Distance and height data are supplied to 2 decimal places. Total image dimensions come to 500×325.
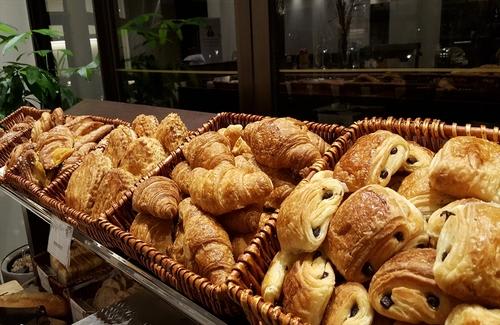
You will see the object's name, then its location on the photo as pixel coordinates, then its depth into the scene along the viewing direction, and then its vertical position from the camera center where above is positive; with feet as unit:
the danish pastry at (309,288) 2.28 -1.23
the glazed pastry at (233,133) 4.32 -0.74
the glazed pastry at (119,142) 4.91 -0.90
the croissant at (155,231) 3.54 -1.39
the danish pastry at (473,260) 1.82 -0.90
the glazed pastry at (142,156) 4.52 -0.98
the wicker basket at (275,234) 2.37 -1.14
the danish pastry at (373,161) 2.76 -0.71
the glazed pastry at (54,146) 5.44 -1.04
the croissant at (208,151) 3.84 -0.83
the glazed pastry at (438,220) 2.28 -0.90
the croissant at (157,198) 3.55 -1.13
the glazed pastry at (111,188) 4.20 -1.21
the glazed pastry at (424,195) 2.52 -0.85
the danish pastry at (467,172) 2.37 -0.68
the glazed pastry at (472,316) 1.77 -1.09
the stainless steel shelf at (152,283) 2.81 -1.61
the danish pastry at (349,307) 2.15 -1.27
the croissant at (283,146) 3.40 -0.71
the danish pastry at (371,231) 2.24 -0.93
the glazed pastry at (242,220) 3.33 -1.24
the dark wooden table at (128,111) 5.46 -0.74
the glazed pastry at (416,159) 2.90 -0.74
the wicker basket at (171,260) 2.76 -1.40
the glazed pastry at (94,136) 5.82 -0.96
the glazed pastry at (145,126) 5.22 -0.77
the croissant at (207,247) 2.98 -1.32
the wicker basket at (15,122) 6.86 -1.04
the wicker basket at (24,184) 5.01 -1.39
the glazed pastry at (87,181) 4.42 -1.21
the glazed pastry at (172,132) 4.76 -0.79
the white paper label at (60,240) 4.17 -1.69
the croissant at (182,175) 3.90 -1.06
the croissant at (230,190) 3.20 -0.97
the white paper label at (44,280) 6.56 -3.20
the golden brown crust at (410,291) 1.96 -1.11
